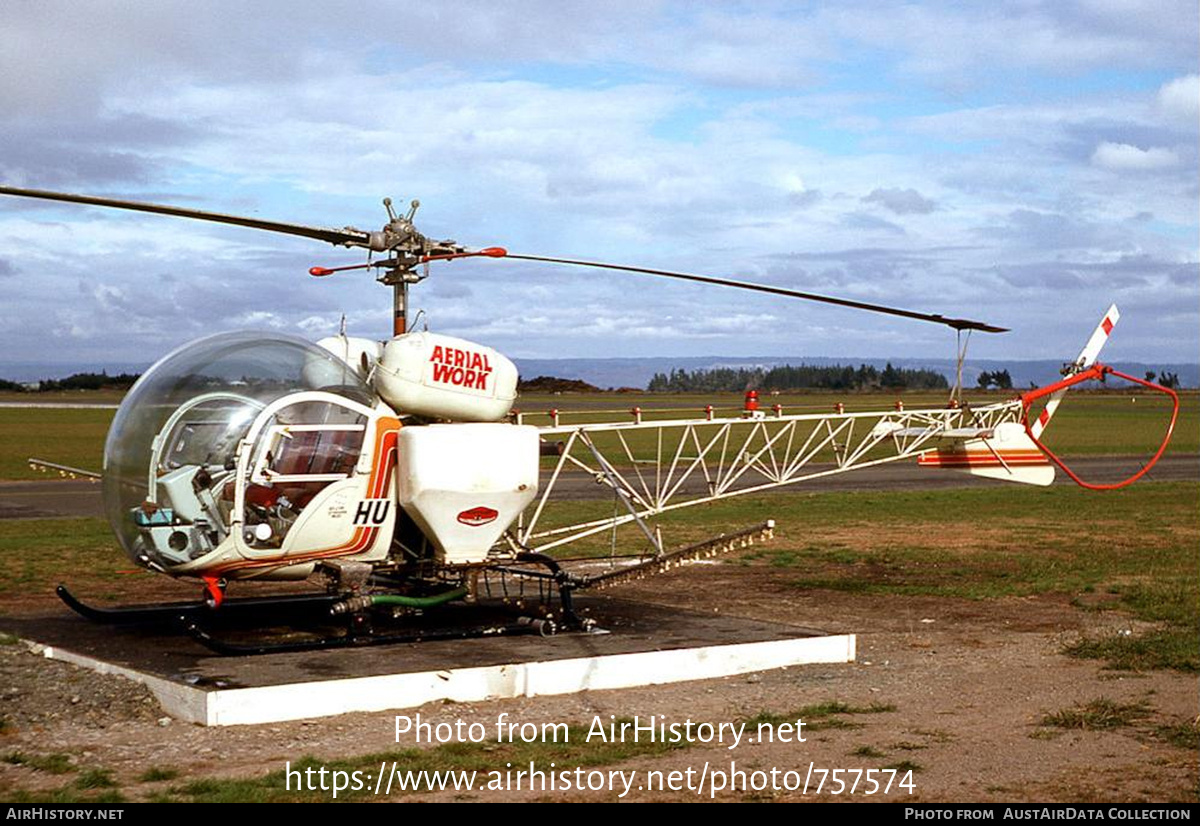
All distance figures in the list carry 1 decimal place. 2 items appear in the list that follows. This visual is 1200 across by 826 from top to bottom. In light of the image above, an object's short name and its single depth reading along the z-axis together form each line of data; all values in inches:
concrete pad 426.6
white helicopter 470.6
